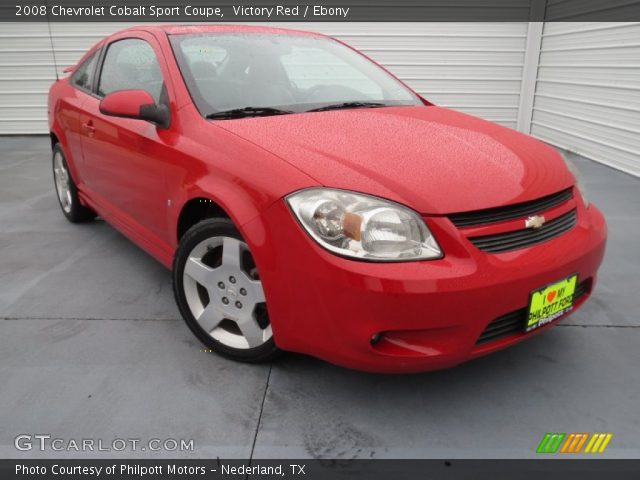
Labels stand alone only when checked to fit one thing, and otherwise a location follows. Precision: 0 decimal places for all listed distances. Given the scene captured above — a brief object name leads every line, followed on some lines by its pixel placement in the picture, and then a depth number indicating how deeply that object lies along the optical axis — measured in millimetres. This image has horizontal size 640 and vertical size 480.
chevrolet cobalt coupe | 1603
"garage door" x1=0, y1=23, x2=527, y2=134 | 8016
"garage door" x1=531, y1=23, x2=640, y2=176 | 5668
